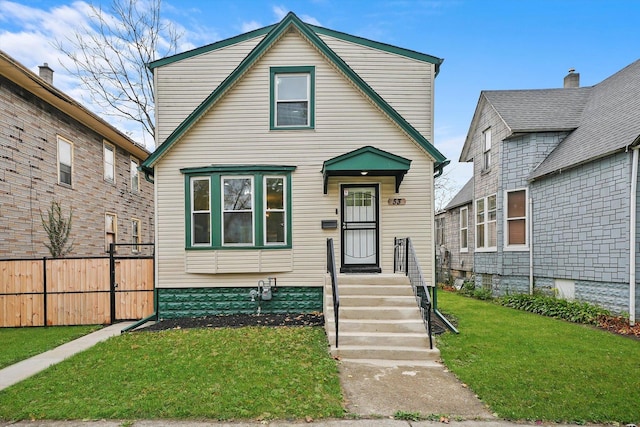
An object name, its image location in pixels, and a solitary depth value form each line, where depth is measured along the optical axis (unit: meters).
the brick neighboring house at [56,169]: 9.42
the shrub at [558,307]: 7.95
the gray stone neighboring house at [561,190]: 7.81
